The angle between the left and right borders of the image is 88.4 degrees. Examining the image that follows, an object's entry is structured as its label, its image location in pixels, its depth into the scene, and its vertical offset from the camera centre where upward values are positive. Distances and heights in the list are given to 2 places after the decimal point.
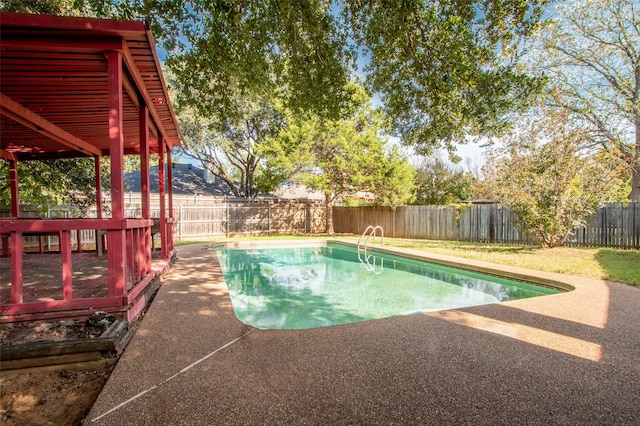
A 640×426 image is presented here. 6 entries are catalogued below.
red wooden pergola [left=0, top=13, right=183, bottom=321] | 2.72 +1.42
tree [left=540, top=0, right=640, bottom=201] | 10.66 +4.79
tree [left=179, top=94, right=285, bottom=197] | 18.40 +4.04
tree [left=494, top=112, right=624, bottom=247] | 7.93 +0.64
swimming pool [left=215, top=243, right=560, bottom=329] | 4.94 -1.57
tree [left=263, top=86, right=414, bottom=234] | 14.56 +2.27
